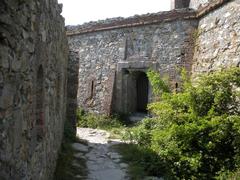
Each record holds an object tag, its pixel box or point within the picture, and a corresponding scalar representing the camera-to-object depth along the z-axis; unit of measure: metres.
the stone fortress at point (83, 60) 2.03
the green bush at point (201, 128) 4.57
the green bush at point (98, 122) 8.76
